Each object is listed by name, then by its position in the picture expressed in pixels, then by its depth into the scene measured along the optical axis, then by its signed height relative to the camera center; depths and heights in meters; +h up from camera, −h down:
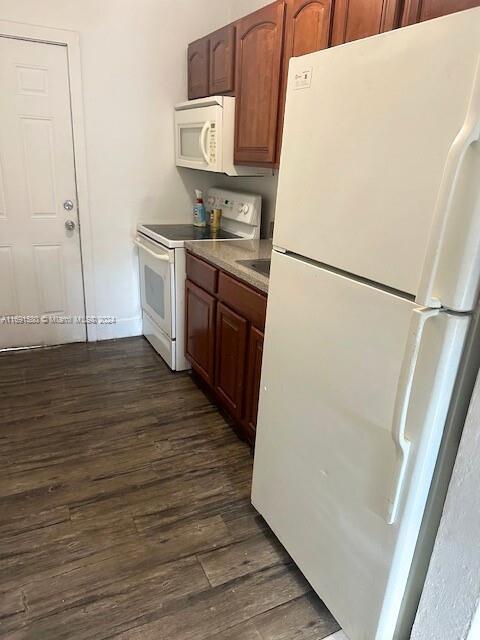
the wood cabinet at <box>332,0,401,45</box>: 1.53 +0.53
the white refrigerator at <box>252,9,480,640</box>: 0.89 -0.30
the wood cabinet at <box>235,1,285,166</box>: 2.14 +0.41
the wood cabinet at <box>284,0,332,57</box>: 1.82 +0.58
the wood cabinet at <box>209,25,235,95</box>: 2.51 +0.58
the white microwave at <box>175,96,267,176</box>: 2.60 +0.17
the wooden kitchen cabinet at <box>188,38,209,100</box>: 2.87 +0.60
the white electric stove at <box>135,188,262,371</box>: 2.83 -0.61
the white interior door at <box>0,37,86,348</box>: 2.85 -0.33
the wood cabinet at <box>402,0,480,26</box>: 1.31 +0.50
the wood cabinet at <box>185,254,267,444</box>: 2.10 -0.88
